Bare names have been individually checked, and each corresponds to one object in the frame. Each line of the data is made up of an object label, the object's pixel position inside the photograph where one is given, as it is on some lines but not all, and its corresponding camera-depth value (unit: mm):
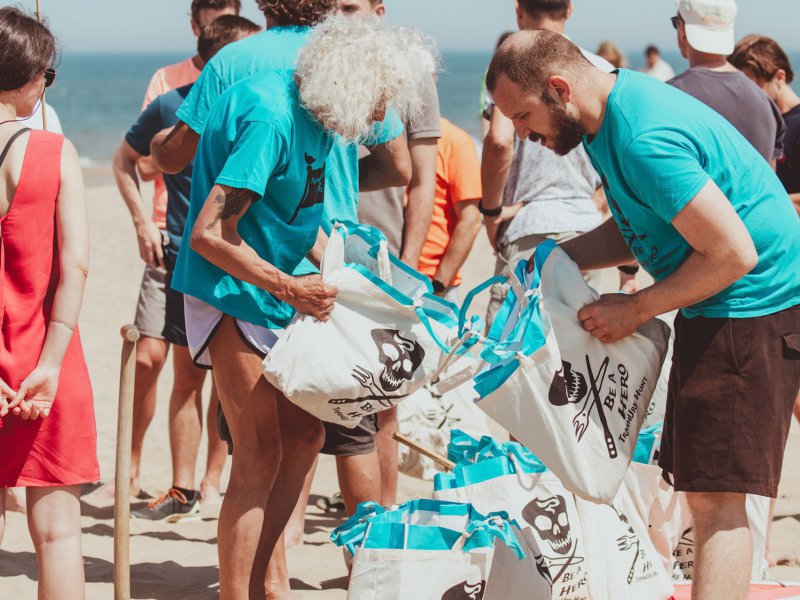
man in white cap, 8562
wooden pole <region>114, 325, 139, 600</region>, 5930
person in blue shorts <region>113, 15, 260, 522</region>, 9539
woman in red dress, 5539
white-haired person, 5898
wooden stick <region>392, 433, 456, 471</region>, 6949
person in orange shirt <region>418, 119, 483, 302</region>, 9648
